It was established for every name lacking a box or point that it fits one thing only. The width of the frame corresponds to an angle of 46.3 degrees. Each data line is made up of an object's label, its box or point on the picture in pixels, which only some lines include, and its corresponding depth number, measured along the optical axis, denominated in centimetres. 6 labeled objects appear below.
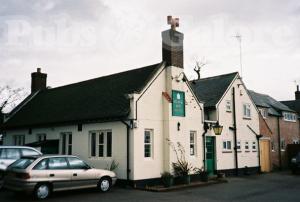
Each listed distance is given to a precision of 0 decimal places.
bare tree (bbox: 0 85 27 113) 4175
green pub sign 1905
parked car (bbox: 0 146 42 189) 1537
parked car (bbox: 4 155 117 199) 1277
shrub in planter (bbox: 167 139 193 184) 1831
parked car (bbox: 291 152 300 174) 2628
